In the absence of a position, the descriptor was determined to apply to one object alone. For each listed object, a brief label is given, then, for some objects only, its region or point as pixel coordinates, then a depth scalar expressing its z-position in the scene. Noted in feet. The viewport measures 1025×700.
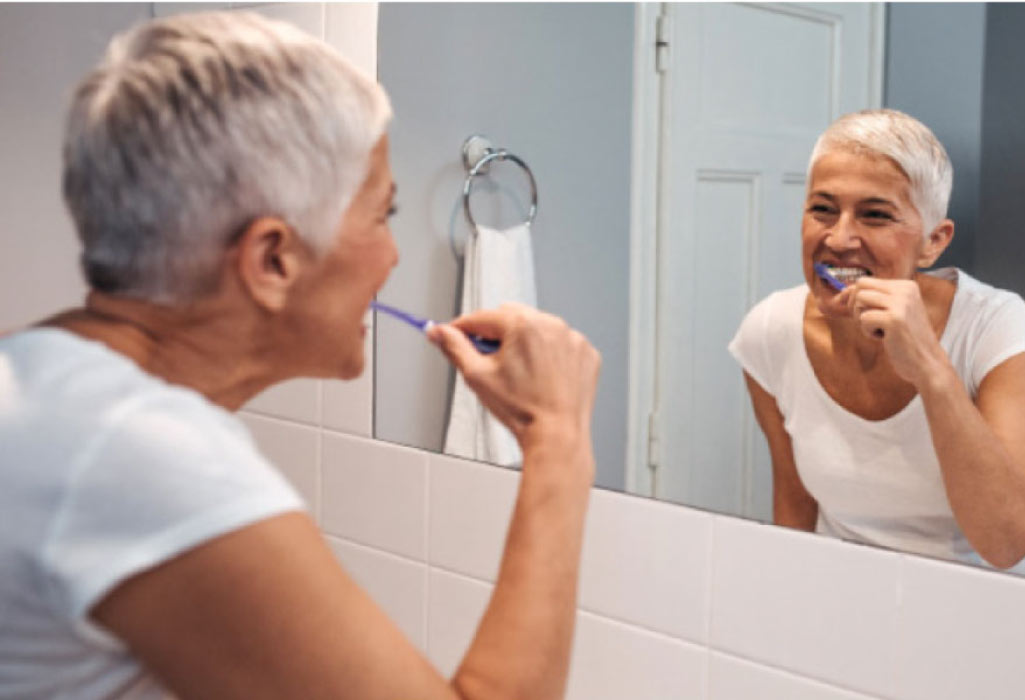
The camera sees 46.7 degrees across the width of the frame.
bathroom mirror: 3.43
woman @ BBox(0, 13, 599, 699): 2.22
